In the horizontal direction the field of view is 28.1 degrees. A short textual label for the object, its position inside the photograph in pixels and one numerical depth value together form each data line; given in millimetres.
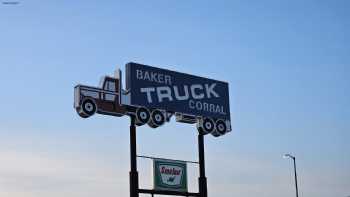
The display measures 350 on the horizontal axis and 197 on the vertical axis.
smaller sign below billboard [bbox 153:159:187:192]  31047
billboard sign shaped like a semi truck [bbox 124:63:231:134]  31547
